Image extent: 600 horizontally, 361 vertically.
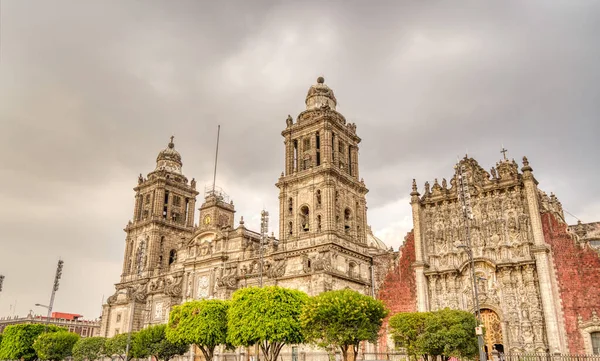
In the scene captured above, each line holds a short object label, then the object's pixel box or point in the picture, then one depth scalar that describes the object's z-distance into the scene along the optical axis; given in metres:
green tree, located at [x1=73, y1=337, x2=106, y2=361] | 49.12
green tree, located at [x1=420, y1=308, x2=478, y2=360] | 29.56
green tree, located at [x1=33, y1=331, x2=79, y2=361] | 50.25
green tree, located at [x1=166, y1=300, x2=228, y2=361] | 35.81
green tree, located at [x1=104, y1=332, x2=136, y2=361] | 46.59
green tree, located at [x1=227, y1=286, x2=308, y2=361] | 32.50
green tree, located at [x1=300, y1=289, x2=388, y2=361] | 31.47
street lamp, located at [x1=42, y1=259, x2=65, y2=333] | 48.69
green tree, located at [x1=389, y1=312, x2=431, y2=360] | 31.38
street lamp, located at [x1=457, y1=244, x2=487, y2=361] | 23.86
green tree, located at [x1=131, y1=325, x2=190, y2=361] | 44.09
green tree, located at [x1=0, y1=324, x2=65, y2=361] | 53.16
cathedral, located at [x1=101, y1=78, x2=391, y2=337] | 48.09
